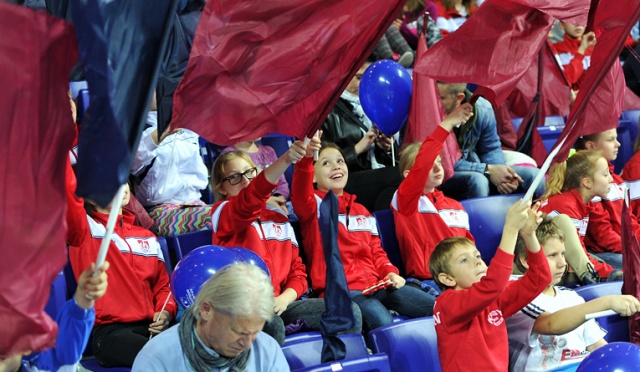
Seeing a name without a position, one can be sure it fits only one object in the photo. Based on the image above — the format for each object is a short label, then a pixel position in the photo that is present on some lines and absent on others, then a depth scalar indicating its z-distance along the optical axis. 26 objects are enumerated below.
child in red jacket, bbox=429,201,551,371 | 7.65
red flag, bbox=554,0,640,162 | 7.29
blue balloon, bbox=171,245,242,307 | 7.84
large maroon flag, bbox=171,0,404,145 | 6.85
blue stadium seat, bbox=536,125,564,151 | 13.98
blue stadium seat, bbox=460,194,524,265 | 11.05
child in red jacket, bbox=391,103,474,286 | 9.81
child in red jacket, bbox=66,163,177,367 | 8.27
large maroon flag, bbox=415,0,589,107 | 7.99
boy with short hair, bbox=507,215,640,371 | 8.30
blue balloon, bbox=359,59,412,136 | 11.14
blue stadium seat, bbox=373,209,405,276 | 10.62
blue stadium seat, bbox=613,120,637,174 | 14.60
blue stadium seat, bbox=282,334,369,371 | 8.13
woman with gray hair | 6.42
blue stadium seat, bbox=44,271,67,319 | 7.72
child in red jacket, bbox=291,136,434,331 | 9.35
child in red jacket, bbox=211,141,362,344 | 8.84
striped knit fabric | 9.93
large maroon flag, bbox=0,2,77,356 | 4.95
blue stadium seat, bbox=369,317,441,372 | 8.28
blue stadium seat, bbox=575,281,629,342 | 9.55
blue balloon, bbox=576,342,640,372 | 7.13
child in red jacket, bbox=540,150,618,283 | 11.18
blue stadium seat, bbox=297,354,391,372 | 7.42
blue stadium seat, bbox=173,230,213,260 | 9.56
